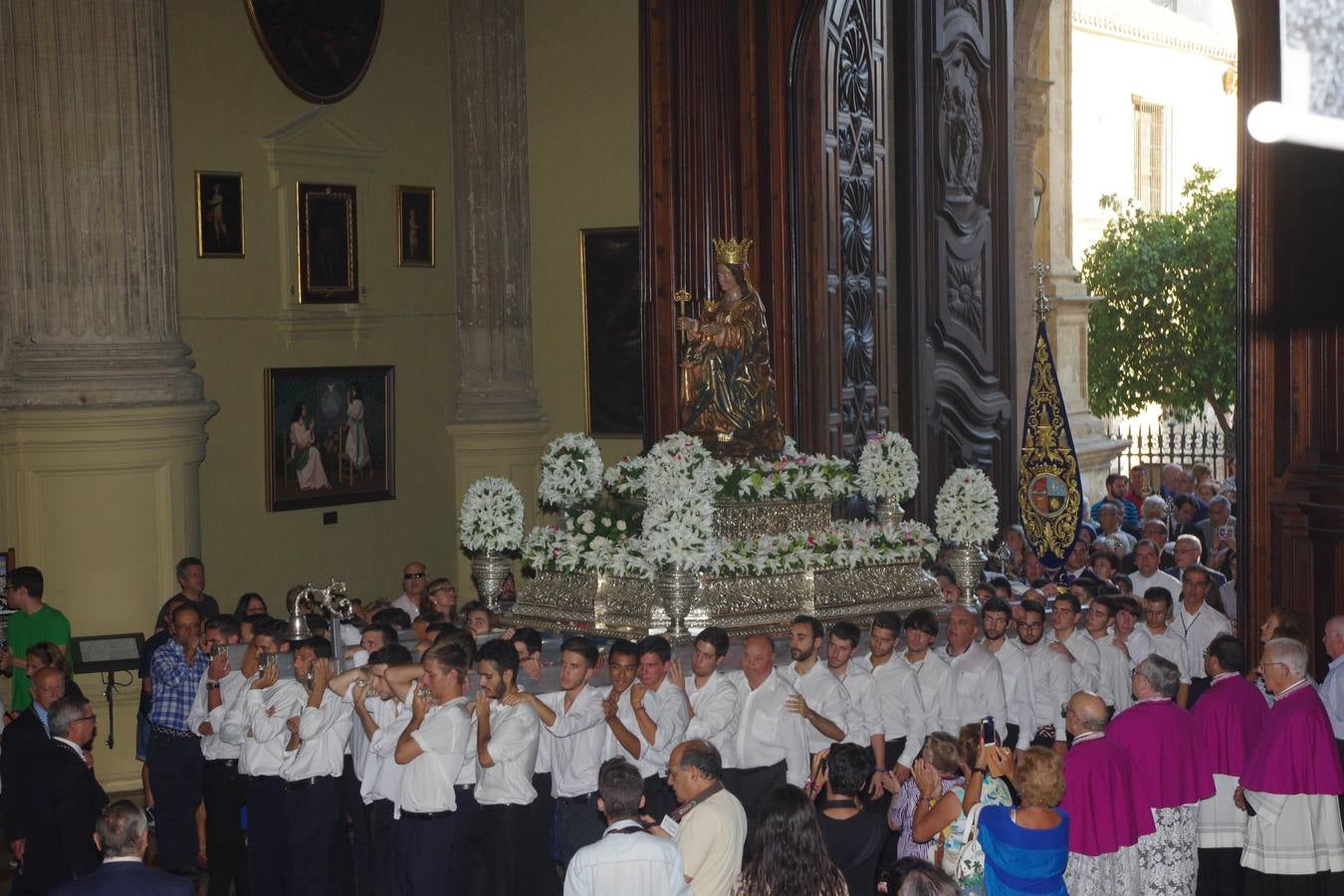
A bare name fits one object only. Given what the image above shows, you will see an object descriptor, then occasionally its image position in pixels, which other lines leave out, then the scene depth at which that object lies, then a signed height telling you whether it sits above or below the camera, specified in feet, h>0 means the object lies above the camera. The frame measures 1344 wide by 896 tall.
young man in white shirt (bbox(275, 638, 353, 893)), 27.32 -6.19
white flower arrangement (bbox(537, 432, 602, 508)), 40.04 -1.74
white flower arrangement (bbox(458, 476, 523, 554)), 39.37 -2.80
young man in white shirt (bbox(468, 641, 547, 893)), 25.45 -5.87
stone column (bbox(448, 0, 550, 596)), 52.44 +5.12
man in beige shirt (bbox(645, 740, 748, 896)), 19.33 -5.08
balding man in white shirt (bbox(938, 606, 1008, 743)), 31.09 -5.48
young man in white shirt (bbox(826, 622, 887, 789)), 29.50 -5.43
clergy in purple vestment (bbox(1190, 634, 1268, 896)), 27.17 -5.38
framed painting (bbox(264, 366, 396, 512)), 47.78 -0.94
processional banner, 43.88 -2.11
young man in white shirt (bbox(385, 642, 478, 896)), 25.07 -5.88
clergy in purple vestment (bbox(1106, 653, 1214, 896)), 25.53 -5.96
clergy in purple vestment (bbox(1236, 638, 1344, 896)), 25.49 -6.35
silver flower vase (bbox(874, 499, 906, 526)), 41.19 -2.95
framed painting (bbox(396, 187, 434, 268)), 51.16 +5.63
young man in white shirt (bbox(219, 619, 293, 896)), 27.76 -6.01
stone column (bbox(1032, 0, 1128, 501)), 69.56 +5.55
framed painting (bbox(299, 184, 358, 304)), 48.34 +4.86
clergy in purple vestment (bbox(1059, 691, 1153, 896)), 23.30 -5.76
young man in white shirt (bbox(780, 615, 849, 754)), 29.07 -5.13
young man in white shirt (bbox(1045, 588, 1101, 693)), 32.24 -5.02
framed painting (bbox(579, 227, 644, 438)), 52.37 +2.38
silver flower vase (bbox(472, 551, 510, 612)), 39.91 -4.22
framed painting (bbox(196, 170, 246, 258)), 46.14 +5.50
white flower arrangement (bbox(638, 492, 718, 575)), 34.40 -2.80
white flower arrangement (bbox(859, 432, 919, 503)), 41.02 -1.86
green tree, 85.92 +4.43
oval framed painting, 47.47 +10.90
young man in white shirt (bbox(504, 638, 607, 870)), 26.84 -5.83
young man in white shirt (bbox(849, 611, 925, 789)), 30.09 -5.42
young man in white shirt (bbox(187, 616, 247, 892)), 29.32 -6.97
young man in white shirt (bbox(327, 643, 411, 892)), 26.48 -5.40
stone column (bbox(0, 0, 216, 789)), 39.40 +2.31
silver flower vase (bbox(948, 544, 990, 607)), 39.09 -4.12
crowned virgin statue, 40.75 +0.76
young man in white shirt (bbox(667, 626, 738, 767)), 27.94 -5.13
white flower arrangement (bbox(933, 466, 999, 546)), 39.68 -2.78
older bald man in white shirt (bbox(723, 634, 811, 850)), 28.14 -5.90
